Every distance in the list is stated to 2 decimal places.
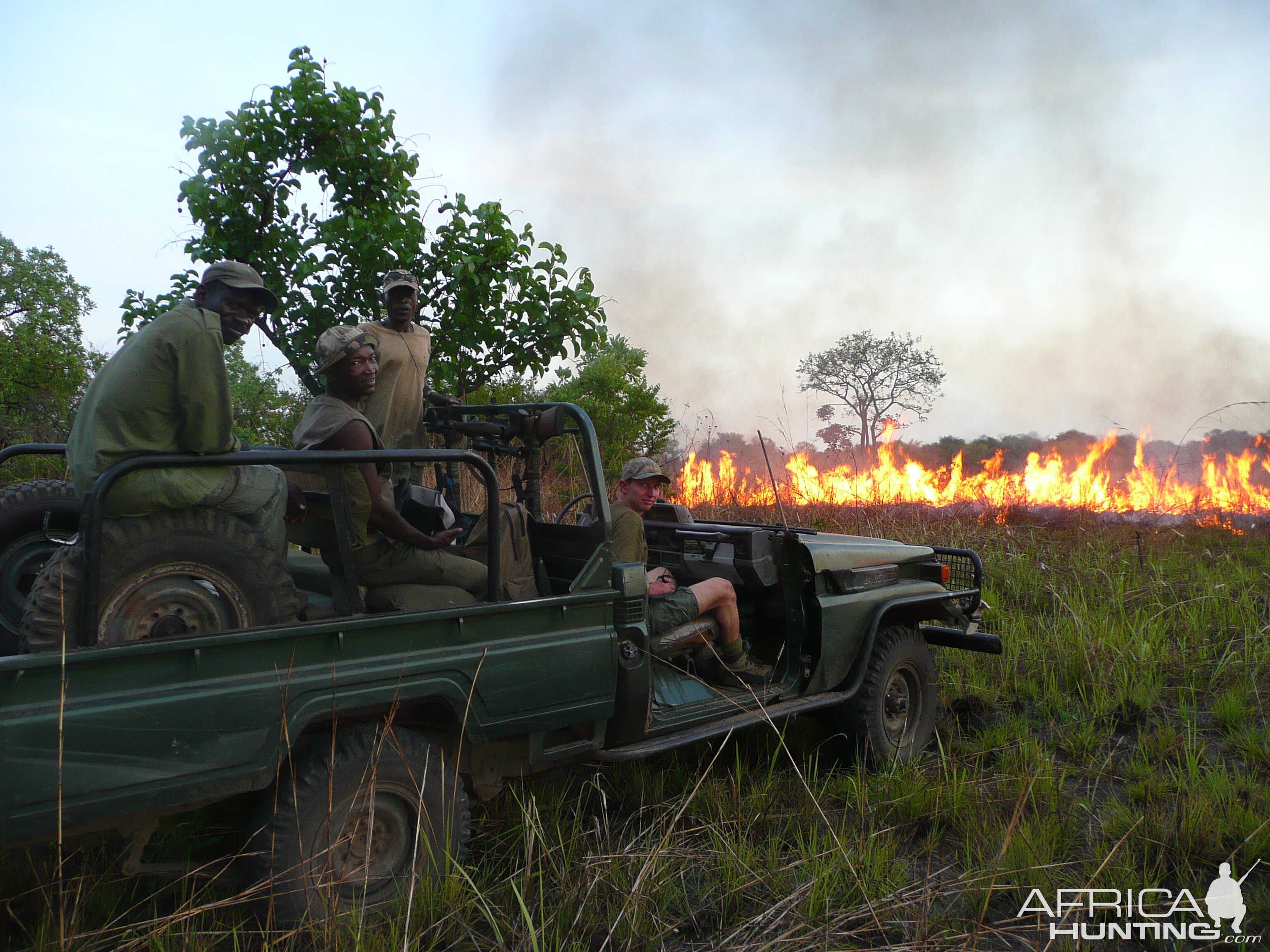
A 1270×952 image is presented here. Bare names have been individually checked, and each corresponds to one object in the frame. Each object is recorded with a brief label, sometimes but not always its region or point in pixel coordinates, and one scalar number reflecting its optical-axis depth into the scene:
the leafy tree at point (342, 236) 5.89
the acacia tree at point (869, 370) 34.03
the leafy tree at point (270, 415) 8.71
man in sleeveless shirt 3.37
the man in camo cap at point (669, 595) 4.31
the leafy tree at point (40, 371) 23.56
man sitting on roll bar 3.00
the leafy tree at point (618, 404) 14.38
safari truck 2.48
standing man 4.80
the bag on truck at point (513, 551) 3.76
